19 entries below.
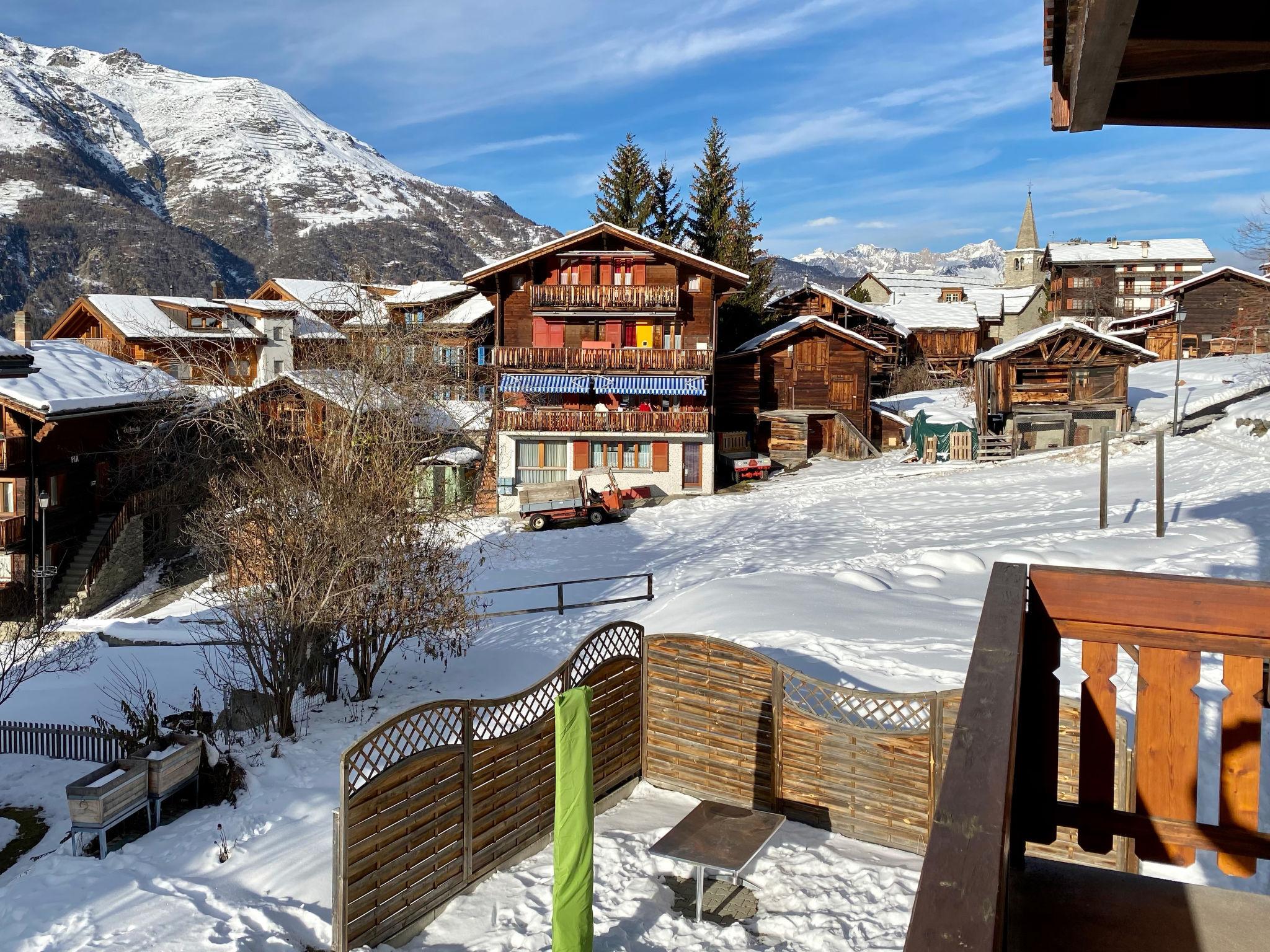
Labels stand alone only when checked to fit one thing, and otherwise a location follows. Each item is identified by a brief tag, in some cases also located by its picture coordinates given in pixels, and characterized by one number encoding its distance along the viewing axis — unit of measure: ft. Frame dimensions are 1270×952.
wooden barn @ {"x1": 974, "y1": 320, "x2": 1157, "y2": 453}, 125.29
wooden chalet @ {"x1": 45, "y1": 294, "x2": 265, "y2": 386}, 188.75
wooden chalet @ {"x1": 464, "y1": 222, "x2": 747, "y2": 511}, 119.85
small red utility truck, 107.65
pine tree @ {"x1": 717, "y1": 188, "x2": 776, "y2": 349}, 163.43
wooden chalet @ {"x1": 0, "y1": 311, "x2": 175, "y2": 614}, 98.37
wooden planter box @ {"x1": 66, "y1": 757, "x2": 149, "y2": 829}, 35.29
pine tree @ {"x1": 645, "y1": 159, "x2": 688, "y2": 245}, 173.47
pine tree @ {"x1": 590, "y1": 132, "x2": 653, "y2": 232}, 170.30
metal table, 29.07
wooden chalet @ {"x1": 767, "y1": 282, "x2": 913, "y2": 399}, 173.99
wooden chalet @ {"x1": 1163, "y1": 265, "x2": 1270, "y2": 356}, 182.19
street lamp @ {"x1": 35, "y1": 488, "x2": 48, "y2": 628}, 89.15
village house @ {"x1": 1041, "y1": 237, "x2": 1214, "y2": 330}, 225.35
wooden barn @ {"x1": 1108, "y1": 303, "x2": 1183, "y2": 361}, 191.62
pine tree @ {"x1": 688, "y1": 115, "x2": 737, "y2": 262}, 174.09
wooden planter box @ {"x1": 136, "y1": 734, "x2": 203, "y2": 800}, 37.83
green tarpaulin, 126.58
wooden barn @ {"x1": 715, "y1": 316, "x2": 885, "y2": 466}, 143.95
